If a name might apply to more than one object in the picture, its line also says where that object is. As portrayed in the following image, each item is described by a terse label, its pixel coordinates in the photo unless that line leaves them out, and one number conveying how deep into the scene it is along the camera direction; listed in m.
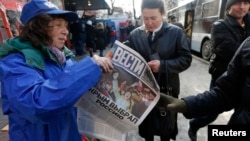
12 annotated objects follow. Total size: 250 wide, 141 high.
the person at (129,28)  13.44
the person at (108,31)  12.85
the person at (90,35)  8.37
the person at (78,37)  8.15
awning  8.92
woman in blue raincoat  0.71
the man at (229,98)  0.84
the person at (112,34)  14.04
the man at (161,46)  1.43
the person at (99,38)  8.14
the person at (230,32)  1.70
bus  6.06
